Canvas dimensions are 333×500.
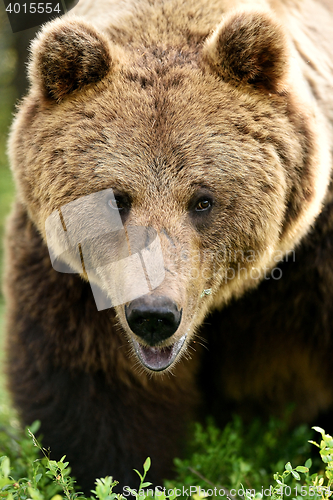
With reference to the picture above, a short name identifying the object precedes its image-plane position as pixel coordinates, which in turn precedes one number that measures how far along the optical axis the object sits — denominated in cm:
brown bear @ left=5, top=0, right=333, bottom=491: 613
